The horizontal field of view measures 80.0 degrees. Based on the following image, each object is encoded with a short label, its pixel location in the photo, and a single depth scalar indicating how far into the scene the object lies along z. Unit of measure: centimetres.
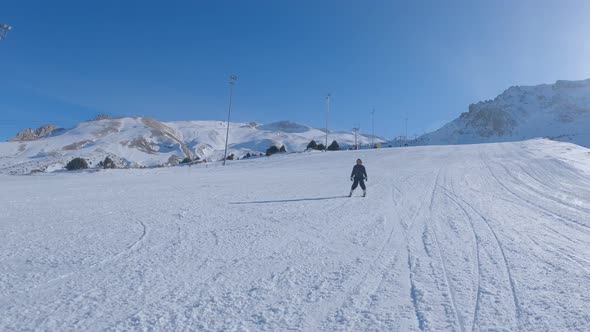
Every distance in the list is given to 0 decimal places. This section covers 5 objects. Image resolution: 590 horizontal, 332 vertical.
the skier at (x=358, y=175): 1341
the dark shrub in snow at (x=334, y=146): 6781
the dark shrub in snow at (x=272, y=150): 5439
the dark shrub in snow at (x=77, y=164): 4291
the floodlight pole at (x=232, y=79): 4603
